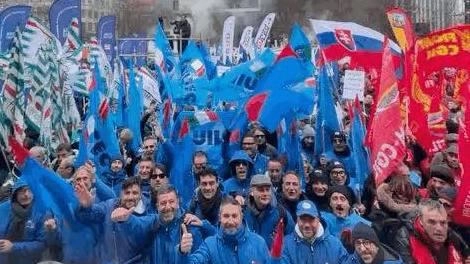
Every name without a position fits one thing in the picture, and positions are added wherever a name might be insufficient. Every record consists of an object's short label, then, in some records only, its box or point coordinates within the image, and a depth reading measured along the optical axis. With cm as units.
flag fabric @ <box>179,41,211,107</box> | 1277
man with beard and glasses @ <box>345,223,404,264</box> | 471
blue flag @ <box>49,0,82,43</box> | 1529
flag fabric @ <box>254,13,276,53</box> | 1816
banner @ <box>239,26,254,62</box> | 1853
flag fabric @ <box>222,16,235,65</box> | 1900
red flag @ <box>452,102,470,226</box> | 544
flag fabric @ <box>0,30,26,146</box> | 846
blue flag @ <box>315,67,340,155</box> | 872
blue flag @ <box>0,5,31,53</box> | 1272
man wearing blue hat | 497
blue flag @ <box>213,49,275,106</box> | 1057
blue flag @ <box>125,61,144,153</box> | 1025
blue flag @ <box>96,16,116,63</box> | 1823
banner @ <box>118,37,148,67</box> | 2389
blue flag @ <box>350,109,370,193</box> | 749
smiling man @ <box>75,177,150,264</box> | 538
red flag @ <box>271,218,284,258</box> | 493
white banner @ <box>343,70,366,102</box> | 1022
